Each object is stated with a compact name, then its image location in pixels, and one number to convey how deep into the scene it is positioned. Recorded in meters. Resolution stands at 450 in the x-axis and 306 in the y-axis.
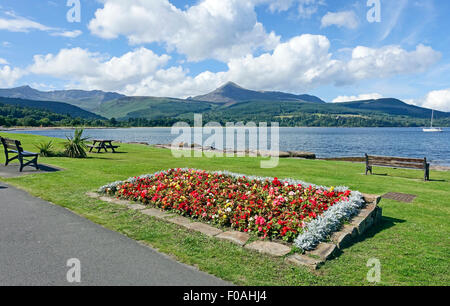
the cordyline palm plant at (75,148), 21.00
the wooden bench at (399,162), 16.08
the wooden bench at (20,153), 13.93
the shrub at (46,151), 20.30
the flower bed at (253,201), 6.34
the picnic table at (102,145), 26.12
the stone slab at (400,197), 10.37
